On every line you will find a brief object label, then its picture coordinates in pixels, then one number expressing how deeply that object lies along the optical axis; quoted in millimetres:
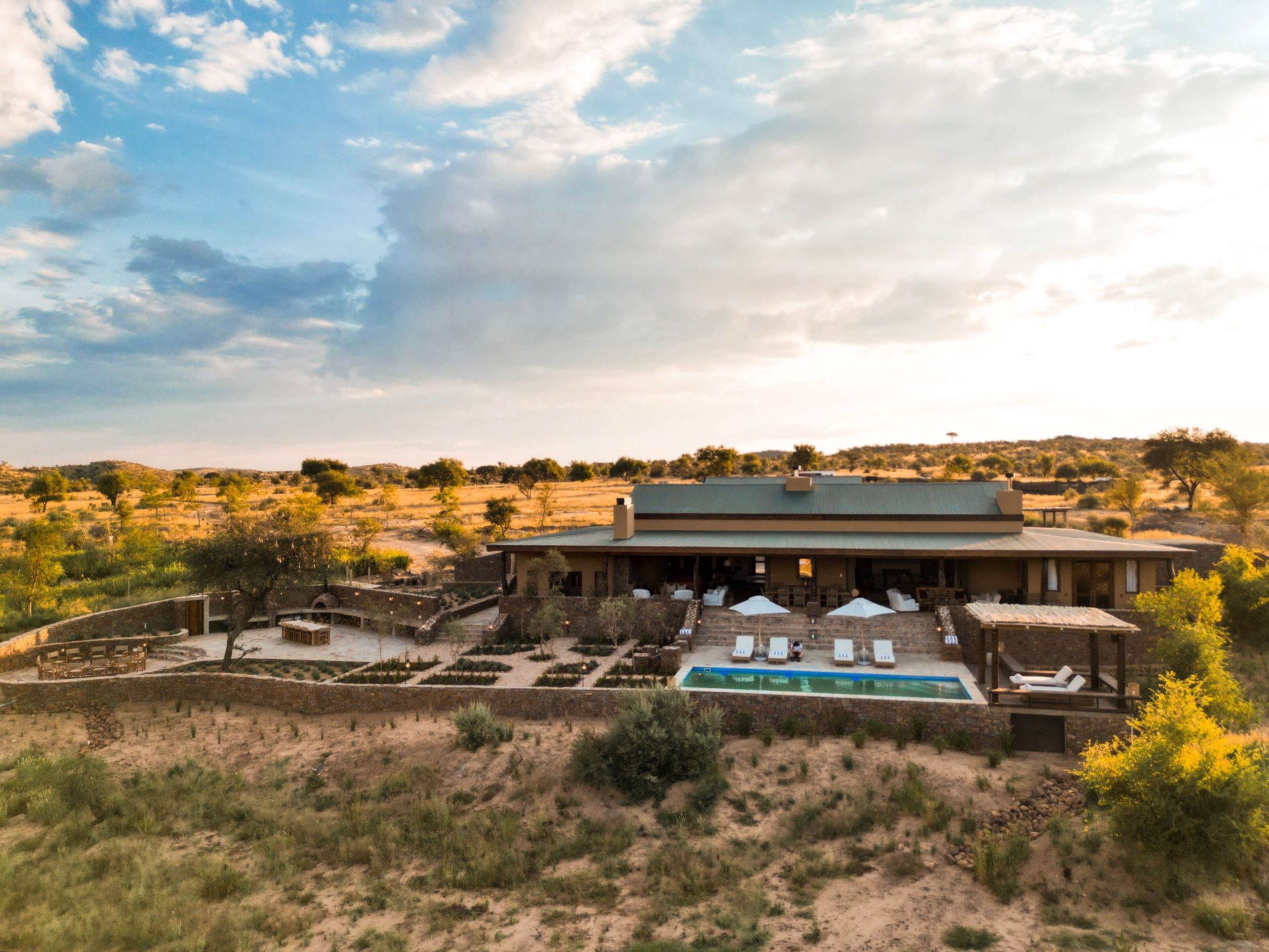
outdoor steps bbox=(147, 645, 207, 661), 26781
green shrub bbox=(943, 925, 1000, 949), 11512
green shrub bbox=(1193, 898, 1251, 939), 11148
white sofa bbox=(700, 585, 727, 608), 27016
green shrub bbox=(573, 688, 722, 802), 17078
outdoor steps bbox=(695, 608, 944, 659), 23531
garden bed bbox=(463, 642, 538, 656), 25297
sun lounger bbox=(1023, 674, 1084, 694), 17828
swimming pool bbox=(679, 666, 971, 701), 19562
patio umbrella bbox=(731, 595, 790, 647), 23422
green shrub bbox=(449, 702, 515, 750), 18875
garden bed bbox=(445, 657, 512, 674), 23078
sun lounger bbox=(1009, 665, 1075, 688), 18812
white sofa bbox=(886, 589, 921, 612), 25156
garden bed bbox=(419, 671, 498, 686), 21906
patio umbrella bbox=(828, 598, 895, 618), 22328
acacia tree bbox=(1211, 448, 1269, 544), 41750
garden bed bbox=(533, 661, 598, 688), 21281
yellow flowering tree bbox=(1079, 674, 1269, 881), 11945
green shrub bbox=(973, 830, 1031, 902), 12891
